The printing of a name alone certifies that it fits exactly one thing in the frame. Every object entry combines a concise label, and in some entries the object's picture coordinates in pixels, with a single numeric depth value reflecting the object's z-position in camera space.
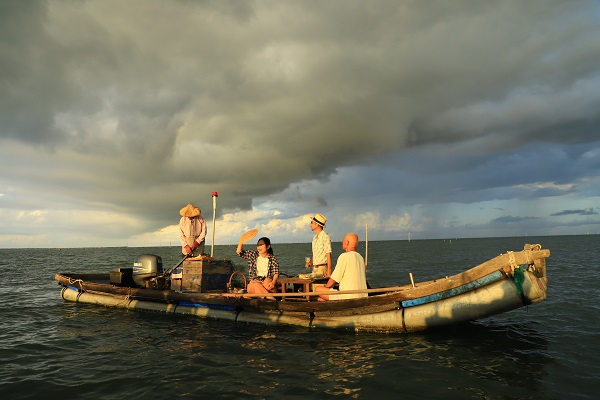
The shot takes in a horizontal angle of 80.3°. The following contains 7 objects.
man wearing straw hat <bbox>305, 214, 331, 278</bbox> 9.94
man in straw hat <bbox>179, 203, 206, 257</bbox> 12.47
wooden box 11.52
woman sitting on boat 10.12
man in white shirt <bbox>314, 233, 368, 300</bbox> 7.96
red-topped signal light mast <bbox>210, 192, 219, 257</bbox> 12.26
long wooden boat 7.64
